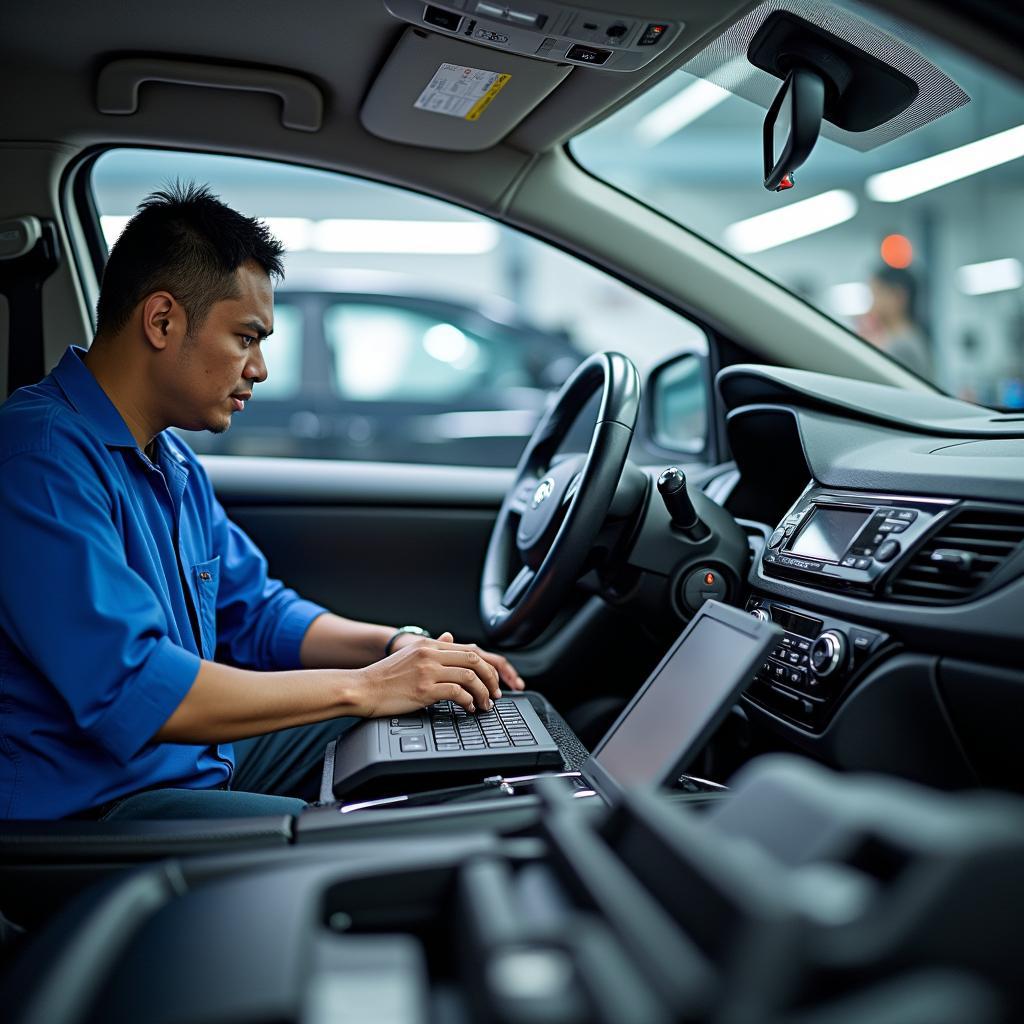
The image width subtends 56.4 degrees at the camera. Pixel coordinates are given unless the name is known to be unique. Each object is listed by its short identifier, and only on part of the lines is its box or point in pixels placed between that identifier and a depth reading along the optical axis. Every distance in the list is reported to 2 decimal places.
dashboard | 1.08
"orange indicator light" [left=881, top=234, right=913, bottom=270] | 5.52
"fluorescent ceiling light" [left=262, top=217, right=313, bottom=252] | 10.91
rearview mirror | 1.33
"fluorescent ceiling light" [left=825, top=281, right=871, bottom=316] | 14.54
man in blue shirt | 1.10
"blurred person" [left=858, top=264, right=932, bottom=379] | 3.59
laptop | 1.00
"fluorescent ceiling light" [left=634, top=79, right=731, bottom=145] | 9.40
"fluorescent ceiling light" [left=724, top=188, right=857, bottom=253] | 12.80
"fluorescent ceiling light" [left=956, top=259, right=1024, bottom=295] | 14.04
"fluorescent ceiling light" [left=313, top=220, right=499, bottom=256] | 11.52
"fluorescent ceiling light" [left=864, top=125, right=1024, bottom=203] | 8.40
